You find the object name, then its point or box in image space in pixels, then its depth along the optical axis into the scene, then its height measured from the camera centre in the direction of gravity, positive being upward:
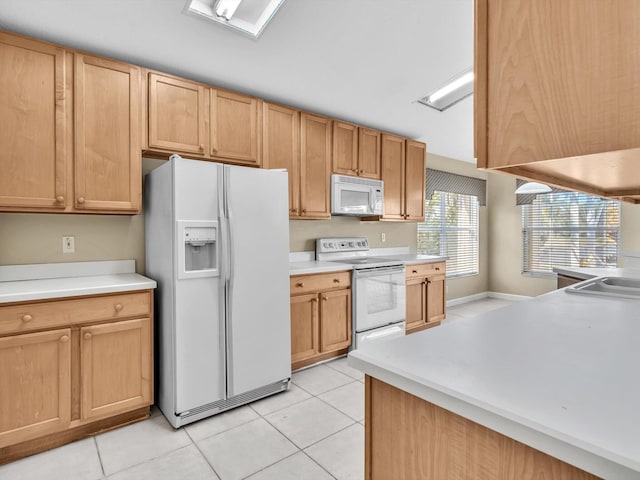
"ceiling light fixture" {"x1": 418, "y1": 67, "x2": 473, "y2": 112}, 3.38 +1.52
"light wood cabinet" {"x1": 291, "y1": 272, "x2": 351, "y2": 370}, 2.95 -0.68
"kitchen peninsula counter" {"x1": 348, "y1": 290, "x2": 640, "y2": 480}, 0.55 -0.29
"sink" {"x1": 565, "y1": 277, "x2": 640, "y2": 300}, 1.63 -0.25
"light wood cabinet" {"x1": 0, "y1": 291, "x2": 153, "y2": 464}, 1.85 -0.73
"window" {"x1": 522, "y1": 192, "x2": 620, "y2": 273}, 4.88 +0.11
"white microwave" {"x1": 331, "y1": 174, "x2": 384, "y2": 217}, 3.54 +0.46
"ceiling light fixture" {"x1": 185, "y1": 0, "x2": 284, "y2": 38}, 2.10 +1.42
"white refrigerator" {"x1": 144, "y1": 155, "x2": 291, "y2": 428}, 2.19 -0.29
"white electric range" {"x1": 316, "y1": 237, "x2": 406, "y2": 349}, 3.34 -0.52
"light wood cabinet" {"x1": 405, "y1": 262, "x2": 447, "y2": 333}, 3.98 -0.66
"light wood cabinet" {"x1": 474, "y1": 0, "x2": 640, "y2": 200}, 0.57 +0.28
